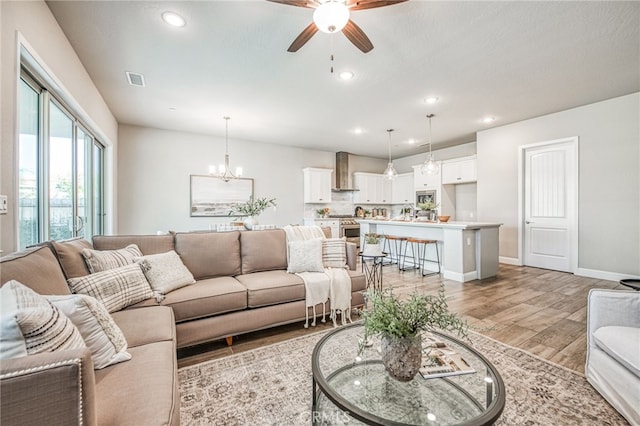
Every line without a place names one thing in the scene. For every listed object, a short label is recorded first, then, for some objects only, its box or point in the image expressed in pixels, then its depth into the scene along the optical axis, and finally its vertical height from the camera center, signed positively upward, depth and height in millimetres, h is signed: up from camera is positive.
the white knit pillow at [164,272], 2166 -506
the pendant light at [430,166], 4746 +816
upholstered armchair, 1406 -764
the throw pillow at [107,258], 1916 -347
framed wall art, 5918 +426
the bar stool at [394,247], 5457 -745
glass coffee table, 1076 -816
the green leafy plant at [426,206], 5242 +125
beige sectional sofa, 722 -635
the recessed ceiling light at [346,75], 3246 +1685
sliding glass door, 2109 +425
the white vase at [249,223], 3342 -132
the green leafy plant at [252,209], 3831 +51
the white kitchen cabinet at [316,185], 7121 +741
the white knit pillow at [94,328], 1171 -522
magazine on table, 1301 -755
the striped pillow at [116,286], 1708 -500
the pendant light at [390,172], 5406 +810
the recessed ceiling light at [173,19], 2277 +1669
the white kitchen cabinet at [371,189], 7980 +721
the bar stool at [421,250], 4754 -725
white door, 4602 +131
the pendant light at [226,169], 4930 +828
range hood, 7715 +1161
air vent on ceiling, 3281 +1683
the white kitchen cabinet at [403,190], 7922 +687
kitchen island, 4250 -606
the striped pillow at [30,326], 806 -371
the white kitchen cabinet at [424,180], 7055 +892
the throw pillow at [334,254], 3037 -470
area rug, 1488 -1124
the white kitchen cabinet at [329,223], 7113 -279
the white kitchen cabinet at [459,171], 6275 +1001
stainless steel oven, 7422 -467
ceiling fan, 1678 +1368
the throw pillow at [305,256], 2838 -467
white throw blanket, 2592 -767
